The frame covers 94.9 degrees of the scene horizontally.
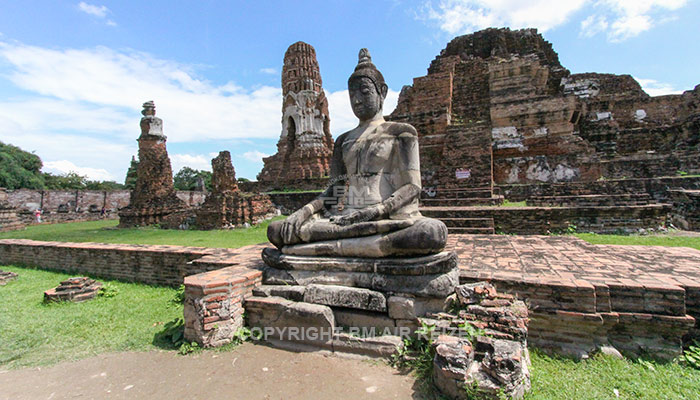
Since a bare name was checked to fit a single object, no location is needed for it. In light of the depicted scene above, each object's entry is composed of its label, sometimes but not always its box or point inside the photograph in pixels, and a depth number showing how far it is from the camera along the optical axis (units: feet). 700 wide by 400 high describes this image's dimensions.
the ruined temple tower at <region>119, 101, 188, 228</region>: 45.78
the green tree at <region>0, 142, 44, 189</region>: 93.76
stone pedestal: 9.13
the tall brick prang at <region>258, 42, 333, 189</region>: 67.10
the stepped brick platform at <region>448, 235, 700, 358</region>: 8.59
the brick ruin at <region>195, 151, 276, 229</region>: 38.40
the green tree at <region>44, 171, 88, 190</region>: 118.62
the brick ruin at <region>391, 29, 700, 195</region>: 34.53
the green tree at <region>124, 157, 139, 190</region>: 109.09
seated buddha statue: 9.72
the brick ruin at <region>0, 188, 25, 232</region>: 43.82
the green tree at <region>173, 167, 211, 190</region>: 162.30
